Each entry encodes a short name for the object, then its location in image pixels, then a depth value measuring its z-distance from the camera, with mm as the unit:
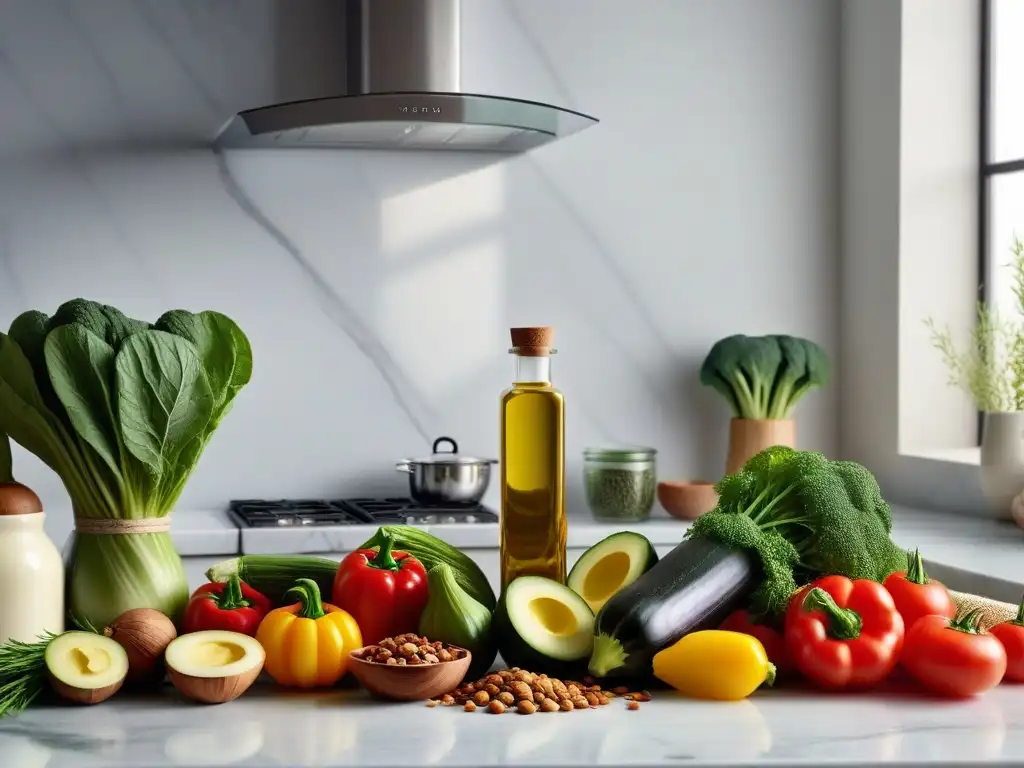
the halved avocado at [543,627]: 1211
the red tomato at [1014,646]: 1244
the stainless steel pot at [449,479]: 2908
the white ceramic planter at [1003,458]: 2783
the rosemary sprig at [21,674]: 1109
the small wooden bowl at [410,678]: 1128
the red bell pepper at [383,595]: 1247
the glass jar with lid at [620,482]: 3082
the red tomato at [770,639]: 1262
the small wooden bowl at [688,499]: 3090
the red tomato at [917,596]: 1274
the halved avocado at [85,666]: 1120
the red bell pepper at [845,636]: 1191
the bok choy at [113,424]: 1174
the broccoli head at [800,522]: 1262
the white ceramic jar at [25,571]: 1147
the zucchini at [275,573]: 1317
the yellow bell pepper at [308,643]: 1184
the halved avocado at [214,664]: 1130
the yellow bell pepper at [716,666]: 1166
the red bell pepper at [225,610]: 1212
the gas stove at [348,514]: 2766
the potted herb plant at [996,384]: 2797
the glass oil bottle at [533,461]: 1274
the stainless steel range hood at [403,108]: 2738
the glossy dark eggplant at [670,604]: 1189
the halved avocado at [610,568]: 1327
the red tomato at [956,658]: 1167
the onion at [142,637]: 1164
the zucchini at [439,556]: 1325
